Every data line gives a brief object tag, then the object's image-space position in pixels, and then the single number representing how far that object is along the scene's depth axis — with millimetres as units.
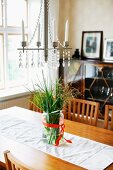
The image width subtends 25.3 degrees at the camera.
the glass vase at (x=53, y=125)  1797
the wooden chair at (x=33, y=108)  2679
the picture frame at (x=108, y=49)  3723
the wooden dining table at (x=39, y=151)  1500
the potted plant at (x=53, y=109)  1801
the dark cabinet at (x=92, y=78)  3637
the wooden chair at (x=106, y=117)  2242
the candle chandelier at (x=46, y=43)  1698
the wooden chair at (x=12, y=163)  1094
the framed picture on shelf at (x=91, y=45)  3857
